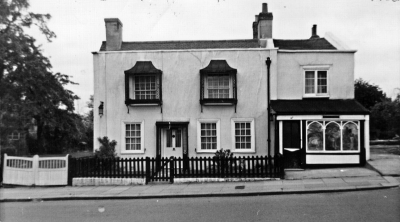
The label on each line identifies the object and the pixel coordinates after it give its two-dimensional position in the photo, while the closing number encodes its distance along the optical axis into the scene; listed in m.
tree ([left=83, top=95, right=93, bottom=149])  44.14
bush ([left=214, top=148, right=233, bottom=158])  17.89
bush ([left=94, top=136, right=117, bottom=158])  19.27
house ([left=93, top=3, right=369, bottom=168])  19.44
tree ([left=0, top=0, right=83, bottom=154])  20.11
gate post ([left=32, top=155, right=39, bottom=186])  15.59
